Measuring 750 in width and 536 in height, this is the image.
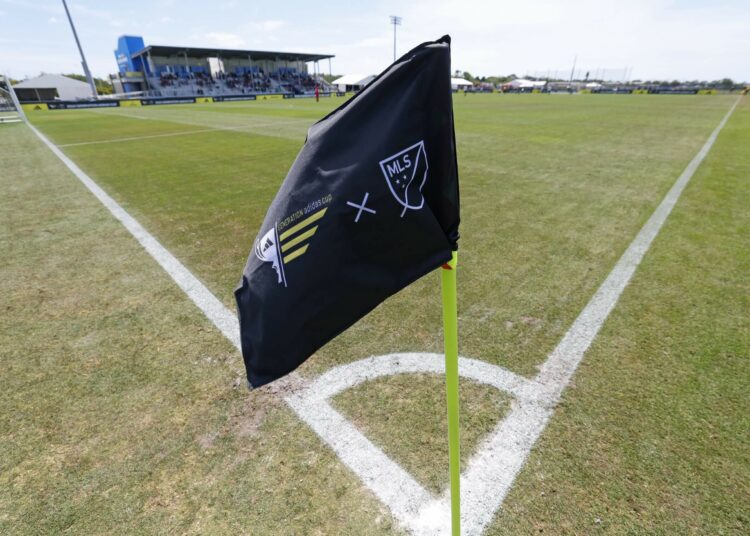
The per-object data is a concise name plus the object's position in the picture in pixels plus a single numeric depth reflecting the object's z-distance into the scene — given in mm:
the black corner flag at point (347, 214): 1005
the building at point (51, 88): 65875
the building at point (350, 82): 82088
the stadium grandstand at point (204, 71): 69625
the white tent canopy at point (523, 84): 99406
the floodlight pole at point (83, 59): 55022
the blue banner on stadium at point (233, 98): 49938
